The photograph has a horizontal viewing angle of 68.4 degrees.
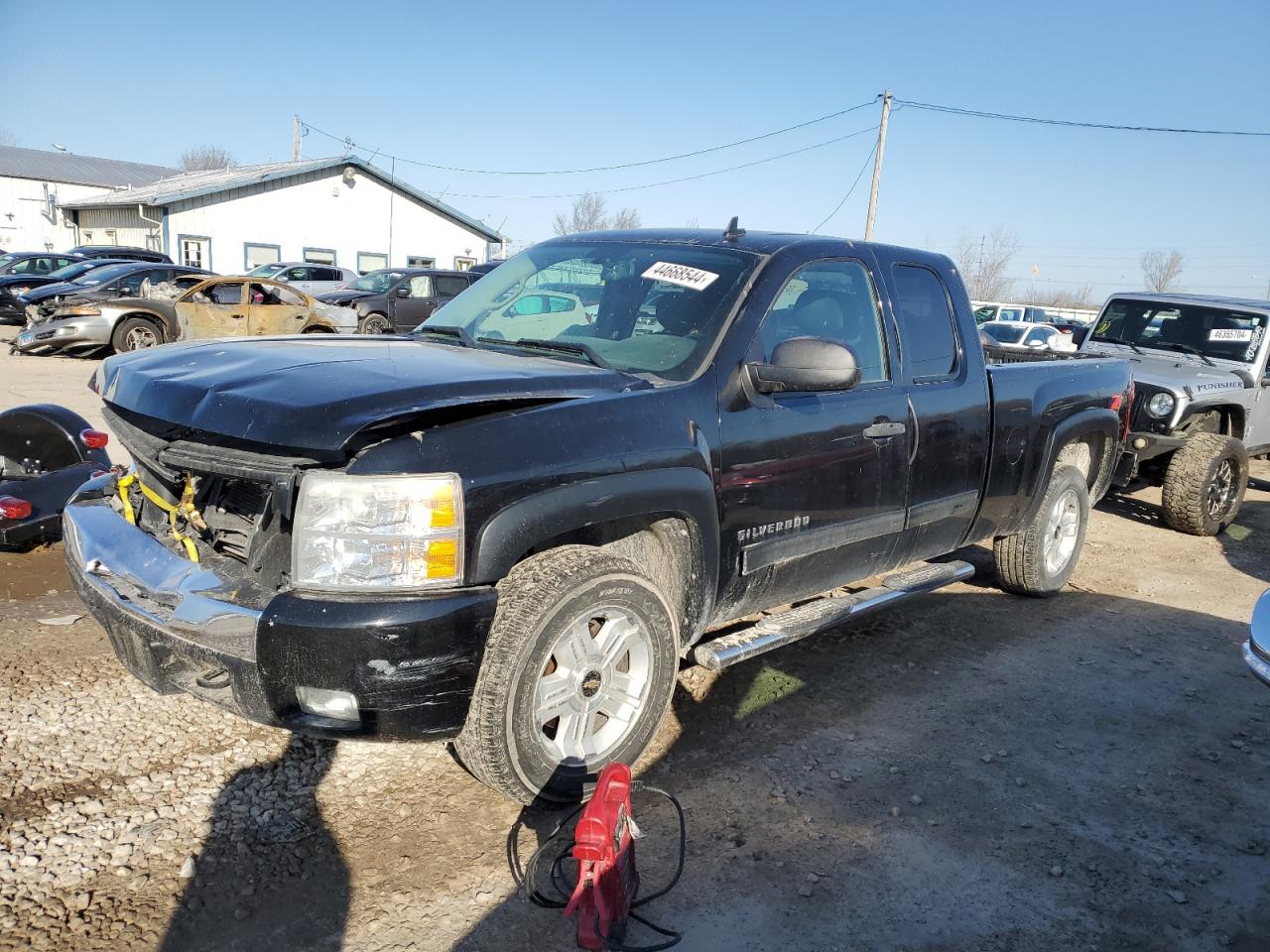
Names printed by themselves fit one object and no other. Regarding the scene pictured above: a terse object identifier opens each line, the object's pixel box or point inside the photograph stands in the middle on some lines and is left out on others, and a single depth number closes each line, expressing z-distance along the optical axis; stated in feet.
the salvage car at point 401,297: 62.54
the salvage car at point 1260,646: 9.64
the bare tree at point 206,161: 303.27
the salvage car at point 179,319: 45.27
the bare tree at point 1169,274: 250.98
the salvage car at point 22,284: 62.34
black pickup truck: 8.37
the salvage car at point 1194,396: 24.13
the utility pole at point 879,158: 91.40
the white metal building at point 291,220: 100.99
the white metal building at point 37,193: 159.94
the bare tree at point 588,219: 202.74
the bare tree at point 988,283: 258.57
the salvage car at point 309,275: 72.95
